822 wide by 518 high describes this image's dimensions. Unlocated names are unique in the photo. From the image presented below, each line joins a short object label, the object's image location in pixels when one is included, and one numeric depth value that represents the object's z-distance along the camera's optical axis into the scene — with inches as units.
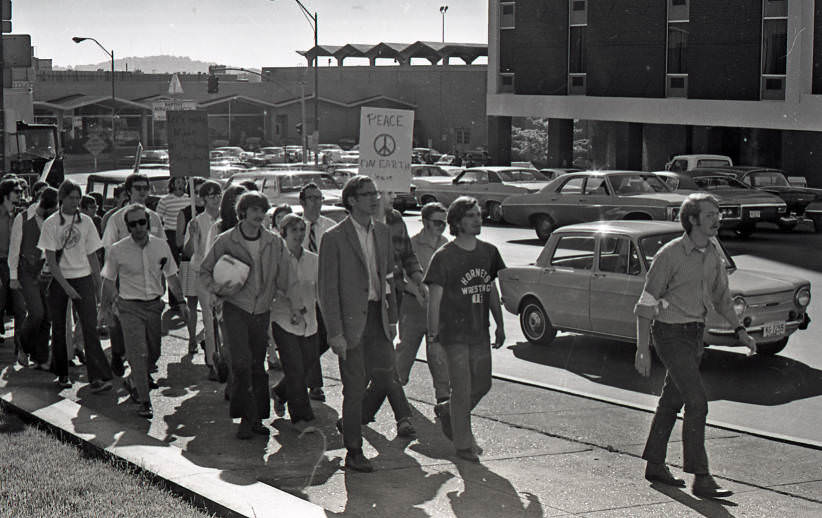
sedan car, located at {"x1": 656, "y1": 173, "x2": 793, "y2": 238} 995.3
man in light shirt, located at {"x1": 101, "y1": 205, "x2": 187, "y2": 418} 366.0
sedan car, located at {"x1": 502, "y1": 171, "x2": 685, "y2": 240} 917.2
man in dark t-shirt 300.7
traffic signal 2165.8
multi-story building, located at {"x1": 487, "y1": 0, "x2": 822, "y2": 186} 1539.1
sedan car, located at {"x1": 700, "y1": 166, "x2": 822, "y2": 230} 1117.1
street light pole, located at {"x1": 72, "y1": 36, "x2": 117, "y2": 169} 3008.4
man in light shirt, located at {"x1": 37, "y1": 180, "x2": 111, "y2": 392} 394.6
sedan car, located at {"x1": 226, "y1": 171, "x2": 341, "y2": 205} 1044.5
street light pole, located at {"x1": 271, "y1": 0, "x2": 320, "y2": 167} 1924.2
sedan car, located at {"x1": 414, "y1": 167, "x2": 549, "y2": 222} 1231.5
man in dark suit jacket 294.8
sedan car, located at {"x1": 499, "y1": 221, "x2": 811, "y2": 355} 440.8
